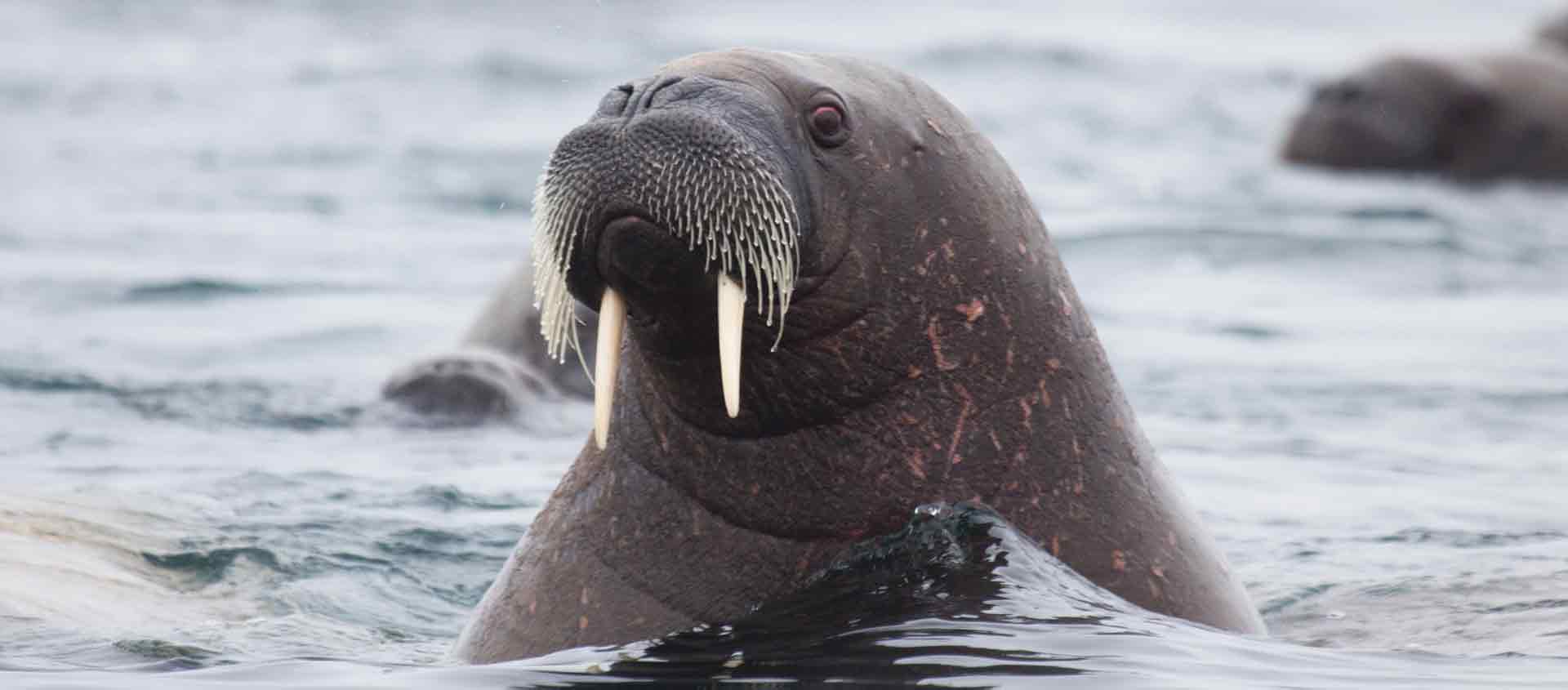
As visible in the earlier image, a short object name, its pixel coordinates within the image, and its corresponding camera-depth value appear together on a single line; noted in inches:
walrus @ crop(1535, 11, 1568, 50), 974.4
